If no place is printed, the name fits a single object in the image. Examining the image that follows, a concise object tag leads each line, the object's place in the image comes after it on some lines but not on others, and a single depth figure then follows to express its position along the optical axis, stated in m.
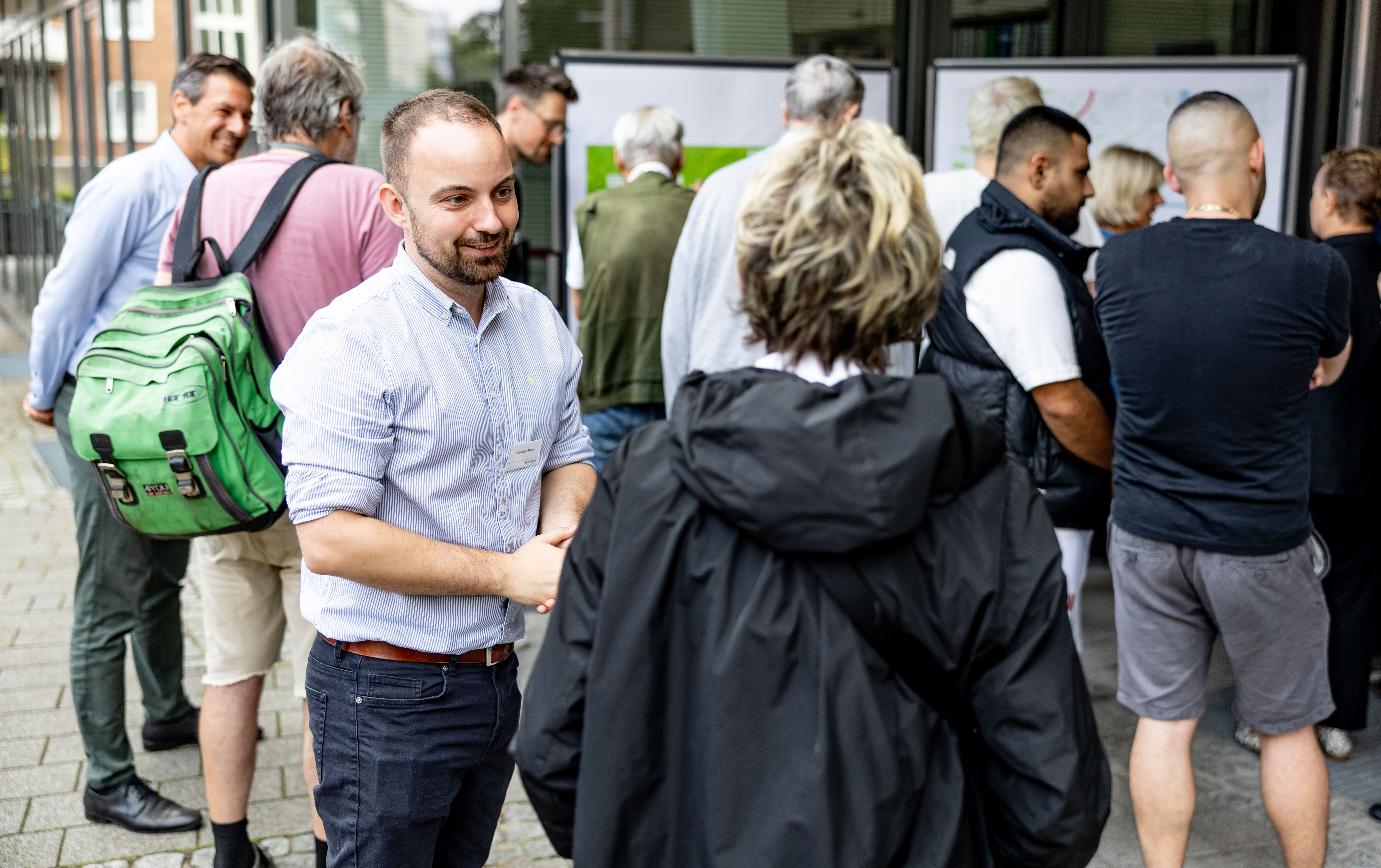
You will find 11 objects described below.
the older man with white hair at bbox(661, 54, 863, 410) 3.62
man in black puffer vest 3.16
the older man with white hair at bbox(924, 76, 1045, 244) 4.06
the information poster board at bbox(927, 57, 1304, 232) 5.89
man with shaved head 2.69
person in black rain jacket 1.38
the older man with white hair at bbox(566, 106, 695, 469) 4.42
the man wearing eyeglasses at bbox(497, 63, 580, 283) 4.81
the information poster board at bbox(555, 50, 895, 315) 5.59
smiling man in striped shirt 1.87
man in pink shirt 2.79
